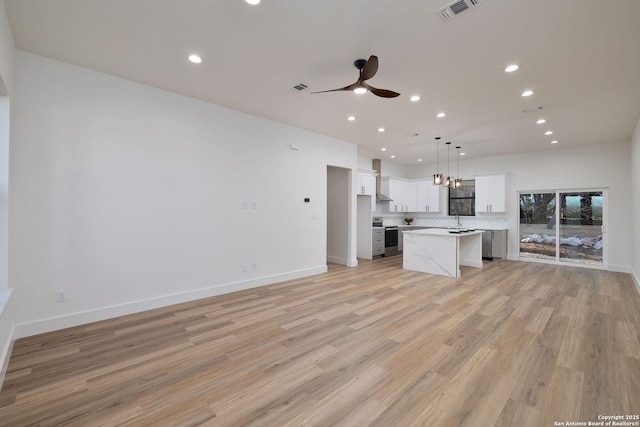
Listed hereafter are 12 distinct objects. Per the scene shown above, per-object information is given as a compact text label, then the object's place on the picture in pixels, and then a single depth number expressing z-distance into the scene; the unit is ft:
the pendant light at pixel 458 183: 21.45
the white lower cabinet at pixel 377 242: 26.17
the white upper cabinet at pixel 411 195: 29.40
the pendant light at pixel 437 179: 20.18
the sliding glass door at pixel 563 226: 22.43
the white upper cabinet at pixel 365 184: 24.77
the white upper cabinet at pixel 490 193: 25.64
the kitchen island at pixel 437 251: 18.93
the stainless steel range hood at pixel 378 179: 28.22
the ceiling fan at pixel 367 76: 8.84
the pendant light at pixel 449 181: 21.38
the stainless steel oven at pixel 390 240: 27.66
